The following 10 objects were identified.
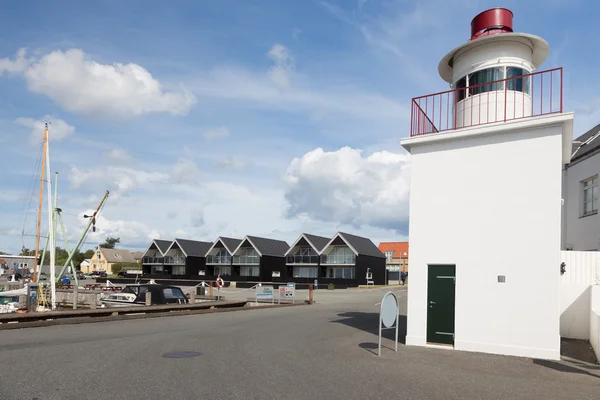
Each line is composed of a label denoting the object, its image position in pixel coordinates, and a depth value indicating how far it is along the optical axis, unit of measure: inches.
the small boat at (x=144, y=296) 936.3
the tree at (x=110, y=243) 6057.1
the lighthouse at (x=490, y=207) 464.1
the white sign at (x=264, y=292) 1168.2
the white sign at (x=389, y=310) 450.9
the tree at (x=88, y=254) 5816.9
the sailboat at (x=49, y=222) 1311.5
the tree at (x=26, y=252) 5220.0
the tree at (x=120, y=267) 4180.6
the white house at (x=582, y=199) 792.9
